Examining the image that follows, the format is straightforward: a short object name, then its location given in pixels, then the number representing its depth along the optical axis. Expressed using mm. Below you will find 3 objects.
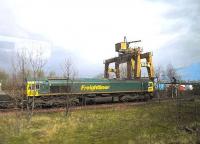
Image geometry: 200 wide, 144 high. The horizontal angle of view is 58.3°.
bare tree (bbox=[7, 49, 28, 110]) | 12914
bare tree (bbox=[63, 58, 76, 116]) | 16868
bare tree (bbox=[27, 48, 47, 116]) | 13130
